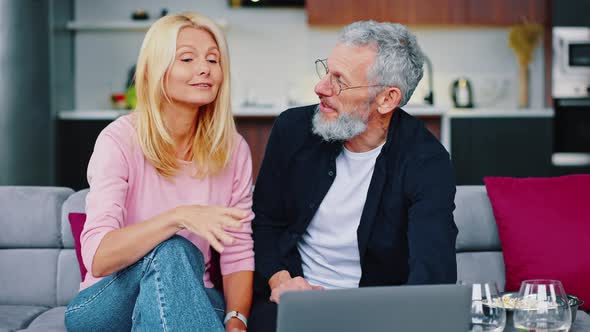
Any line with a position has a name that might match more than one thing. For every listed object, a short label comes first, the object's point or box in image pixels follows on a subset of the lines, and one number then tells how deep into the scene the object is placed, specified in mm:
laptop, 1355
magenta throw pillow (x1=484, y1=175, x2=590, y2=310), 2453
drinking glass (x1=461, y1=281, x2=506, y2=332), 1581
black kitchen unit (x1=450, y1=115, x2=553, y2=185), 5461
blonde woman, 1788
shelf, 5773
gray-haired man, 2145
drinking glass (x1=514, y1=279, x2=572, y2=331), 1566
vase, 5934
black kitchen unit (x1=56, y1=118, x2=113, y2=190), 5355
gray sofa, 2535
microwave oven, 5543
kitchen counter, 5227
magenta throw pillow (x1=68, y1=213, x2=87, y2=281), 2408
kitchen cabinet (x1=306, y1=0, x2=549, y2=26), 5668
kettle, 5871
